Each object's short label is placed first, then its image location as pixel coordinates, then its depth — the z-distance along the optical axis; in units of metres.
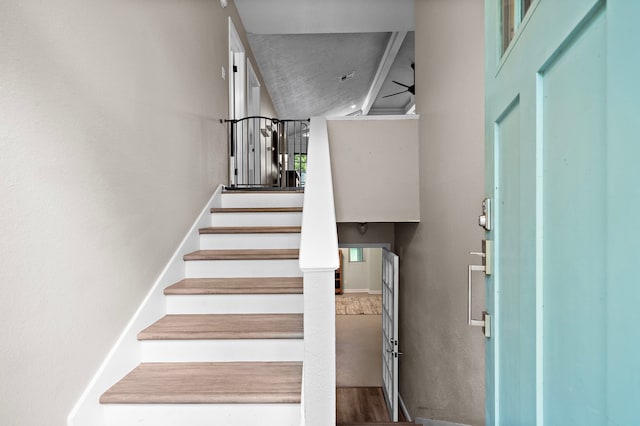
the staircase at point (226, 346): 1.41
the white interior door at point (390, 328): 3.72
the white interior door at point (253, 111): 5.12
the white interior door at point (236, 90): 3.84
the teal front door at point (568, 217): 0.43
